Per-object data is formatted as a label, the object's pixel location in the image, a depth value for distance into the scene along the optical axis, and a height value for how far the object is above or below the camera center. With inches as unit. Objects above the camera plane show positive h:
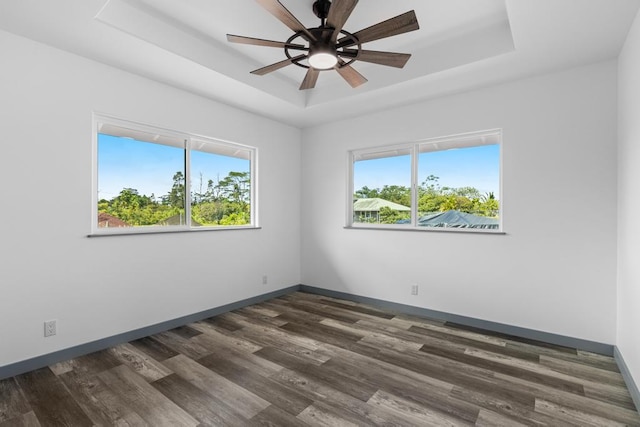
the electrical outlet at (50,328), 101.2 -36.8
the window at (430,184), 138.8 +13.9
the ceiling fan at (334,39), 73.6 +45.4
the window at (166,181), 119.8 +13.8
